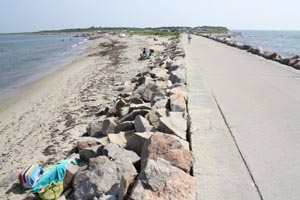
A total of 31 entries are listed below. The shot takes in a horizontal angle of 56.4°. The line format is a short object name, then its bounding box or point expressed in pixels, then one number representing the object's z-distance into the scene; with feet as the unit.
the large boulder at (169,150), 10.66
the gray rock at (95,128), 19.77
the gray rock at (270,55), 43.55
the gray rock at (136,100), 23.15
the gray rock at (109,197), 9.95
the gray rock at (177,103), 17.40
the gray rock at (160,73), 30.77
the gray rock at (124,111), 21.64
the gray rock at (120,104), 23.89
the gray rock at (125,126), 17.47
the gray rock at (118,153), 12.61
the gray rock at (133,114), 18.70
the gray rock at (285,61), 37.71
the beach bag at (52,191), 13.19
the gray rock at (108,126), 18.61
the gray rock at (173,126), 13.56
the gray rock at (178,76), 25.89
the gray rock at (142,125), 15.28
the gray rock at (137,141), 13.65
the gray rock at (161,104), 18.88
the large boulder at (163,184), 8.53
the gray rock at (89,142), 16.11
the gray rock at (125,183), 9.39
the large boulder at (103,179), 11.01
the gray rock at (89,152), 14.84
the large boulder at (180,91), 20.31
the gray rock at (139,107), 19.61
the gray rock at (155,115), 16.18
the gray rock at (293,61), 35.63
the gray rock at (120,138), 15.29
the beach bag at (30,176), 14.98
